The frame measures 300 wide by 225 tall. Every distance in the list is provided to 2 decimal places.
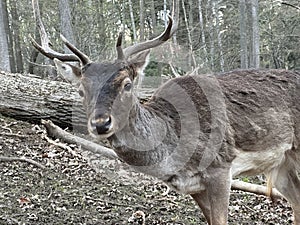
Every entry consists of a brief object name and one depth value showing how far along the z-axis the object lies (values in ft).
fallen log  25.98
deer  13.28
